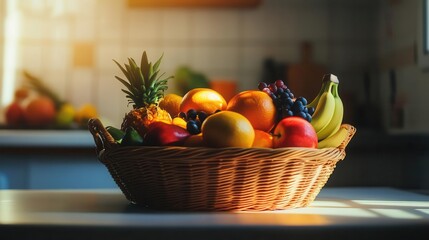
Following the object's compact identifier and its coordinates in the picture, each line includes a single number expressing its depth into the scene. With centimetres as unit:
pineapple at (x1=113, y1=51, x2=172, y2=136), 113
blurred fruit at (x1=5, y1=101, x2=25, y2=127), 288
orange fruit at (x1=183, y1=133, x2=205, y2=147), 96
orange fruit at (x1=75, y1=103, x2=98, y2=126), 283
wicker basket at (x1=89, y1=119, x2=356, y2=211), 90
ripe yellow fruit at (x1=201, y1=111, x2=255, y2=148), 93
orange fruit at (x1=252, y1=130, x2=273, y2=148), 98
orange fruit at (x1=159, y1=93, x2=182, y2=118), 118
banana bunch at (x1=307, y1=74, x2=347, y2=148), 110
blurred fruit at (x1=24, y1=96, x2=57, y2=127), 284
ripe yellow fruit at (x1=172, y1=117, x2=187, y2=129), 104
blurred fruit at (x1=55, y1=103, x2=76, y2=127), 284
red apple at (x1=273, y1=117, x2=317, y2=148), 96
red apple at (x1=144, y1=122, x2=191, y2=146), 96
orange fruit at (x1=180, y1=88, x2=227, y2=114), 111
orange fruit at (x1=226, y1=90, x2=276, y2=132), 103
